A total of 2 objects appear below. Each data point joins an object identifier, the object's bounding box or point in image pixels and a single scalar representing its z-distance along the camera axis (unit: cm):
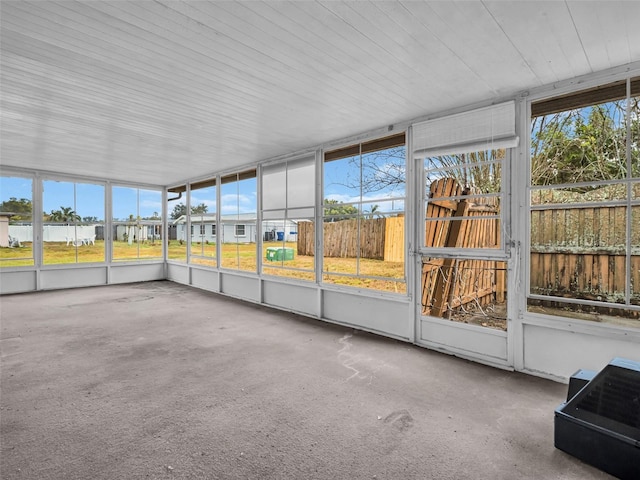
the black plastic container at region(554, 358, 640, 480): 172
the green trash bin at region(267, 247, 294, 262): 589
